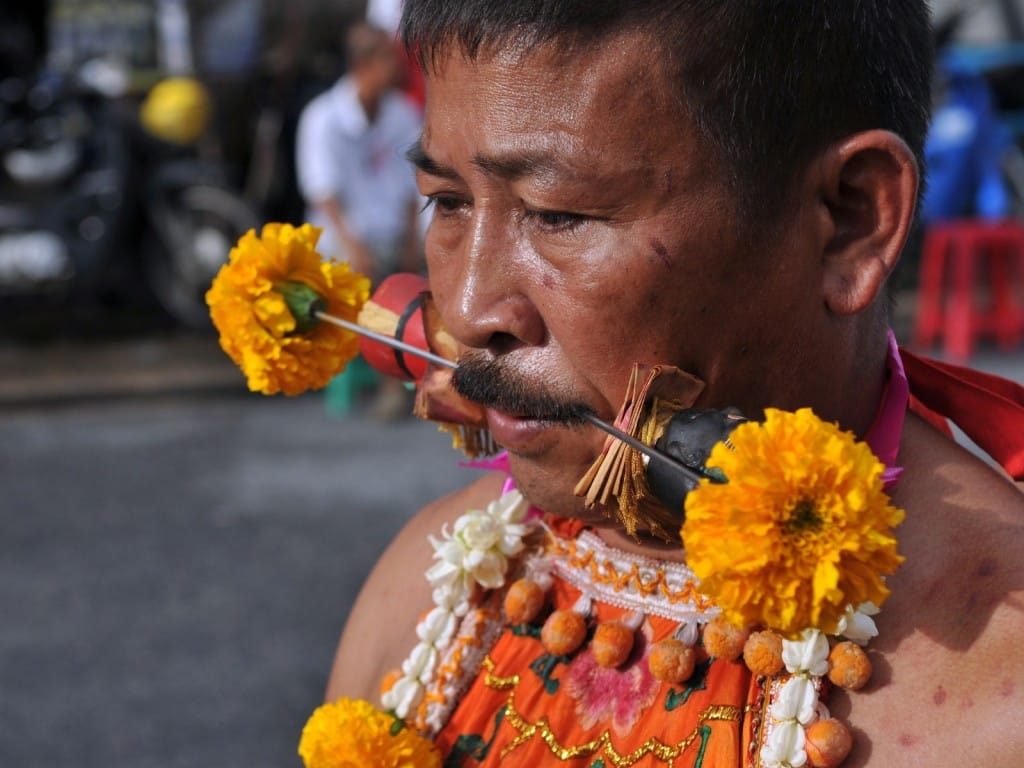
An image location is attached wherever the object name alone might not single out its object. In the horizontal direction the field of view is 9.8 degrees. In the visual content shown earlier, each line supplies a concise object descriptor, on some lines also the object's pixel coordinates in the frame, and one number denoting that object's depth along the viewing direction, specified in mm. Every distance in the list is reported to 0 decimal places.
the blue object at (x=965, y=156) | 7812
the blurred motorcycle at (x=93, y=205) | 8033
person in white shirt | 6567
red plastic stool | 7754
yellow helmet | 8620
